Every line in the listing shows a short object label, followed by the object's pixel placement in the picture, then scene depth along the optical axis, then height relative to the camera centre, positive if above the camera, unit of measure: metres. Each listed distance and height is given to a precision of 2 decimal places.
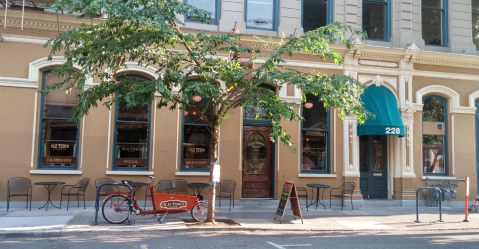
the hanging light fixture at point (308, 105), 14.23 +1.81
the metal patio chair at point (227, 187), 12.89 -0.99
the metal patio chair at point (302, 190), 13.37 -1.13
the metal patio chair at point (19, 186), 11.54 -1.00
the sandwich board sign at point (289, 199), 10.68 -1.12
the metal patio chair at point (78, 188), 11.89 -1.07
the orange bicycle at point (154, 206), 9.77 -1.25
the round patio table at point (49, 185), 11.47 -0.99
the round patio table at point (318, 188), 13.11 -1.02
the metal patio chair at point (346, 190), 13.51 -1.06
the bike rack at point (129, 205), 9.57 -1.25
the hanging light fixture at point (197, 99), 12.88 +1.76
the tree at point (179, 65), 8.52 +2.03
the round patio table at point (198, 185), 12.45 -0.92
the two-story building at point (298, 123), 12.18 +1.17
